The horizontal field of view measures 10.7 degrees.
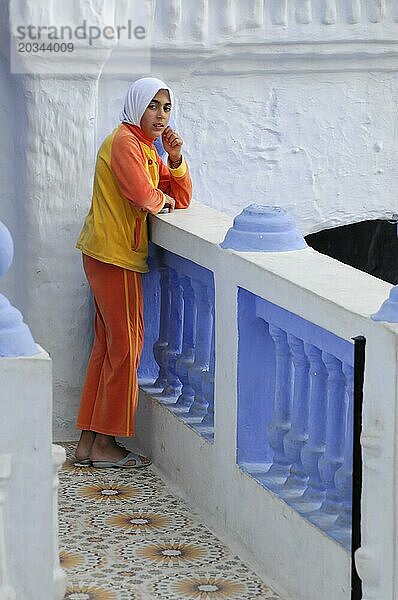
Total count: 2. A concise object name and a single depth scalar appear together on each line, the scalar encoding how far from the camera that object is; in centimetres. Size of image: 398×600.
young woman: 972
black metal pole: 647
